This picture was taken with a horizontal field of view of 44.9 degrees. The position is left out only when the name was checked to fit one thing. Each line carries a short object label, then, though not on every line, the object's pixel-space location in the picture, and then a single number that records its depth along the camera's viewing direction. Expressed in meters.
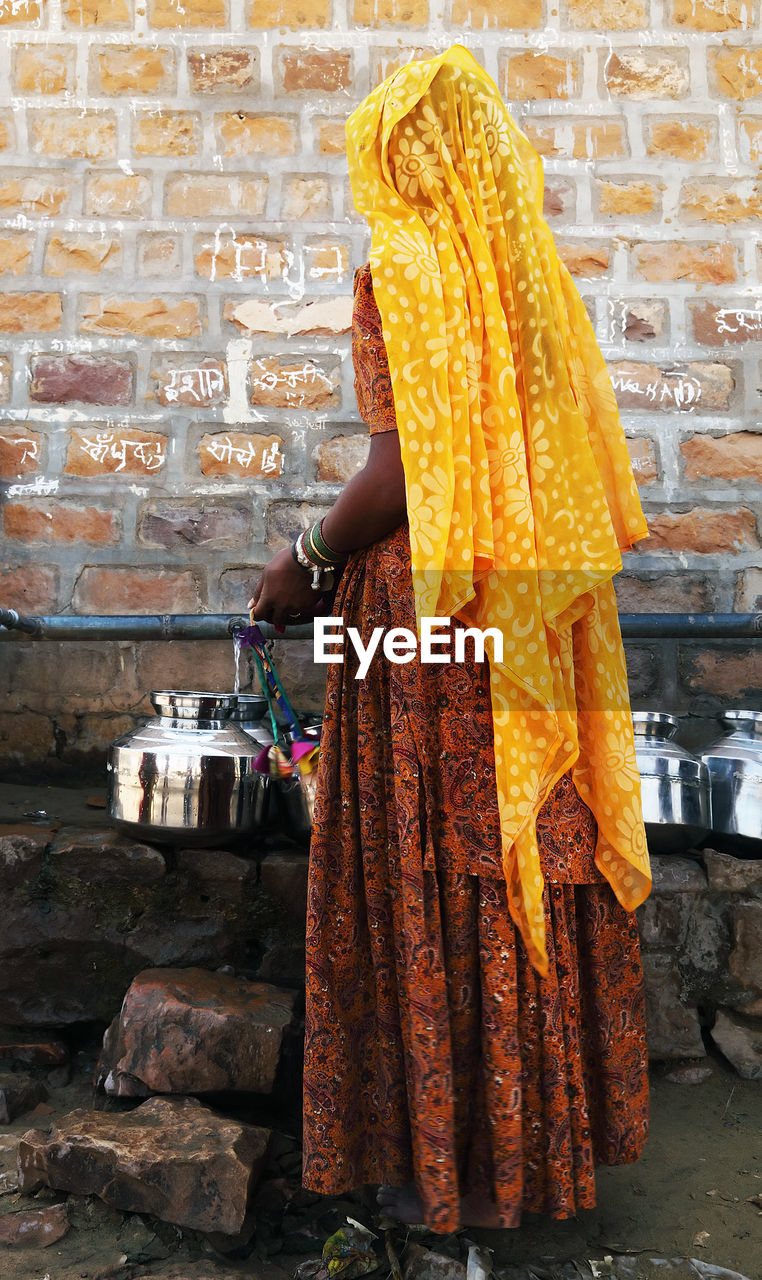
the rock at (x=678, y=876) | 2.30
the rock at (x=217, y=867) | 2.32
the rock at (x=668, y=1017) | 2.29
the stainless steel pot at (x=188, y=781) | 2.20
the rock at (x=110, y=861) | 2.31
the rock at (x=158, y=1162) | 1.66
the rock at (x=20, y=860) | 2.32
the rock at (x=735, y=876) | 2.30
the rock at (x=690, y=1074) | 2.26
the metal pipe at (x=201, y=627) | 2.55
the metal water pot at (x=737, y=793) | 2.30
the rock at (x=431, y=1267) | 1.54
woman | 1.50
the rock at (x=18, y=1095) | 2.08
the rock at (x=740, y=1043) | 2.27
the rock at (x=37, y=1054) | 2.28
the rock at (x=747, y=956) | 2.30
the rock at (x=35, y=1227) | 1.68
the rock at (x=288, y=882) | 2.30
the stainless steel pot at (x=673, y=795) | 2.24
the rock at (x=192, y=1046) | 1.95
